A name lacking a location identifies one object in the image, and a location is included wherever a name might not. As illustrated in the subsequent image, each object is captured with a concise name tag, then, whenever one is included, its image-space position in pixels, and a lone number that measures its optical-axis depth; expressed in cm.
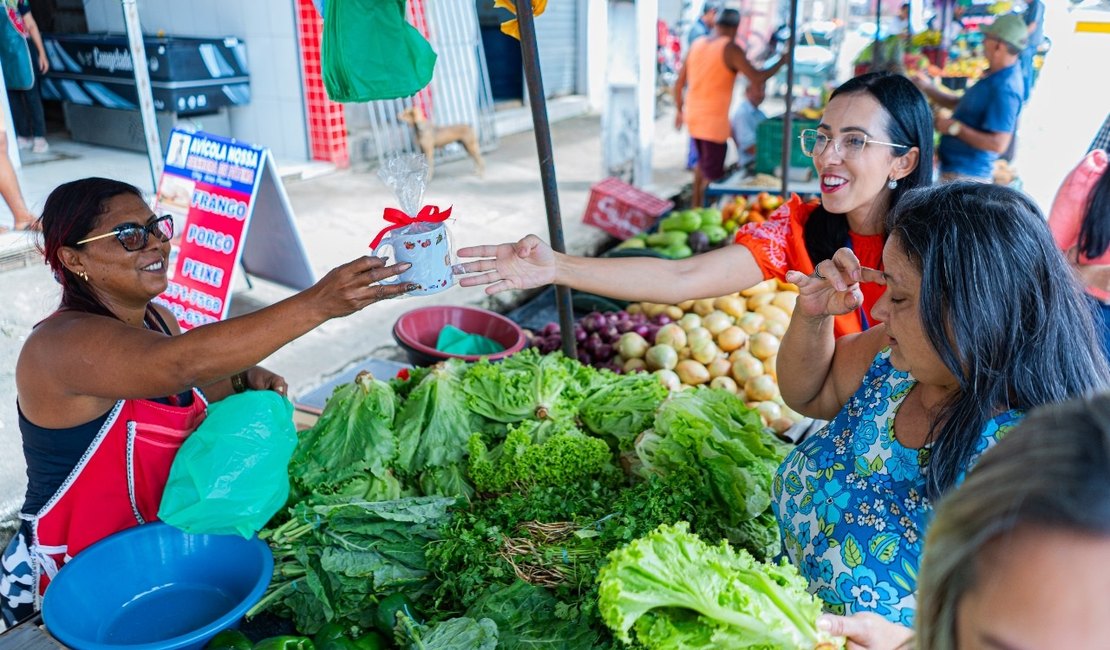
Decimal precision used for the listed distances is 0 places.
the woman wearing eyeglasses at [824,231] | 237
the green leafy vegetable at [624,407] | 266
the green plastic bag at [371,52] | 271
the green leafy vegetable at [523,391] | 267
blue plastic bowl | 189
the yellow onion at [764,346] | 392
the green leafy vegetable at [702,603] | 143
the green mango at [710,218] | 600
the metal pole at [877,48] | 739
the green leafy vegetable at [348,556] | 209
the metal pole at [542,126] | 262
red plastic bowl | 376
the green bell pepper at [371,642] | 195
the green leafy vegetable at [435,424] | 254
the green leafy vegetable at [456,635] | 174
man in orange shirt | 799
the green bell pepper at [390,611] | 199
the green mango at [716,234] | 584
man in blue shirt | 573
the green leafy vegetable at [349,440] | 242
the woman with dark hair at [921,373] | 148
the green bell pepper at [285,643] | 180
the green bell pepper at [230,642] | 178
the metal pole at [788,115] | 539
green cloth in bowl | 380
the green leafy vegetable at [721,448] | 216
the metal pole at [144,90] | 481
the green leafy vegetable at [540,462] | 235
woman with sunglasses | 183
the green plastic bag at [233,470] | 204
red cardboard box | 712
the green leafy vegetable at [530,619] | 176
